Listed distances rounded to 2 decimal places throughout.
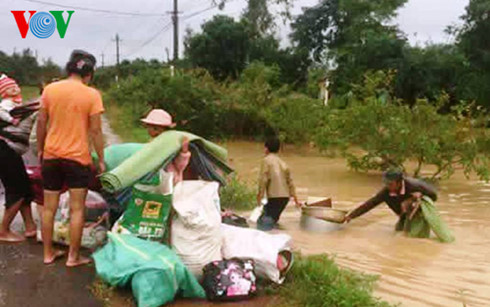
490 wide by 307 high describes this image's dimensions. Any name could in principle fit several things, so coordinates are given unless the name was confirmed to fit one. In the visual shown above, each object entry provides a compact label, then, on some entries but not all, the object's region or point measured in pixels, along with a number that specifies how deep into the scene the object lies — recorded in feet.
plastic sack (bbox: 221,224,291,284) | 15.06
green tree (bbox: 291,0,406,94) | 84.69
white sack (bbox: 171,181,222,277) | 14.73
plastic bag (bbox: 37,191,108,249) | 17.99
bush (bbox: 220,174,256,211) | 28.17
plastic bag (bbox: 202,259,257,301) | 14.01
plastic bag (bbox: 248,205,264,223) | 21.80
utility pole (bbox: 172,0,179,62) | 95.96
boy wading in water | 23.08
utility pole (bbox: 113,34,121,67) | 204.23
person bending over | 23.29
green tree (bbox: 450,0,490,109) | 72.69
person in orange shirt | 15.87
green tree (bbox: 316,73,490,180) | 39.42
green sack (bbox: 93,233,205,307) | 13.48
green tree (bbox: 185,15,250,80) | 106.73
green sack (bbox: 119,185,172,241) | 15.10
